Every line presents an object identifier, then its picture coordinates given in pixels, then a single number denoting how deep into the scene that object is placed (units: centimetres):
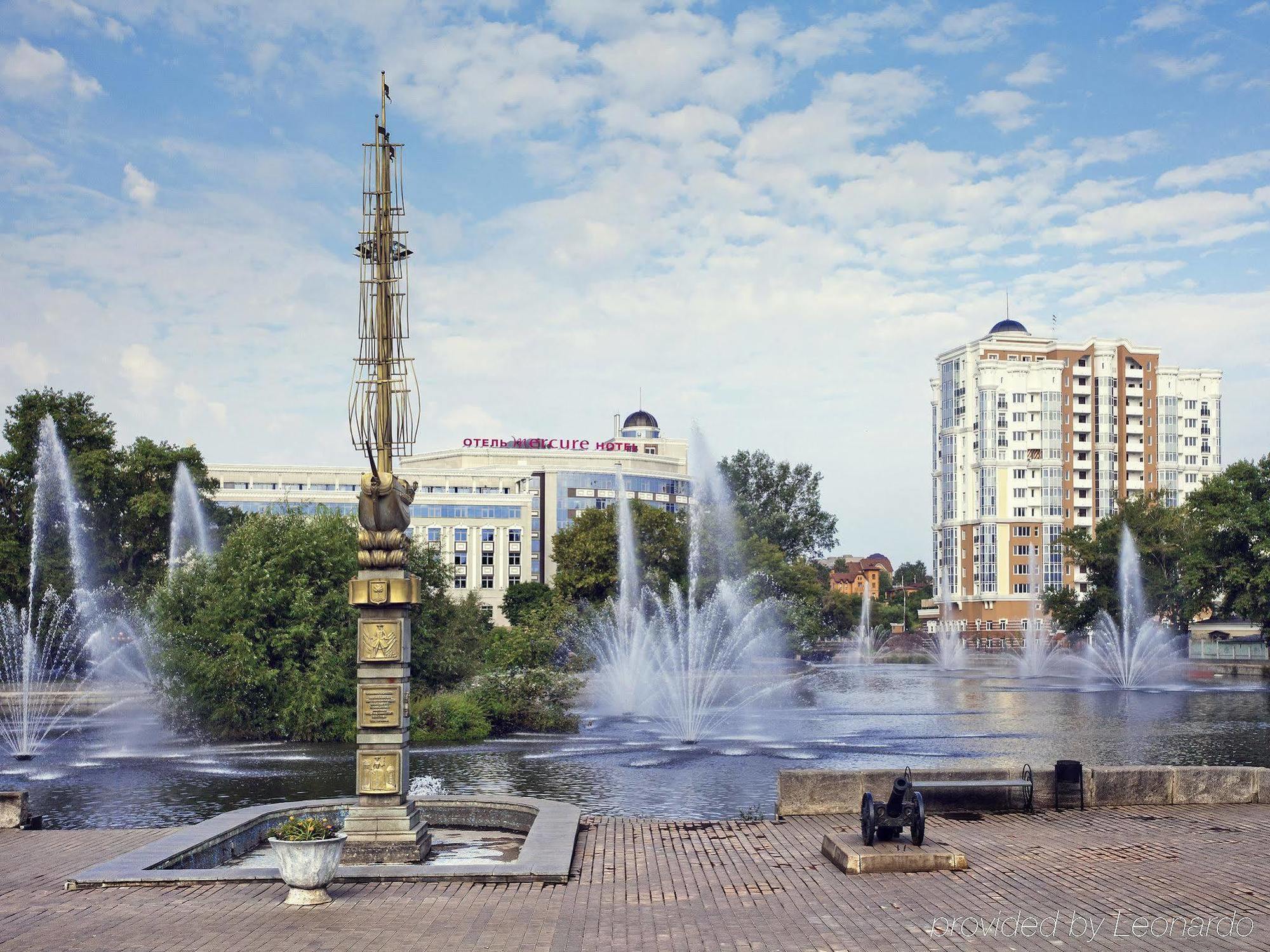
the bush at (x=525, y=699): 3750
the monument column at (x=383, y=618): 1513
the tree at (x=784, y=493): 9069
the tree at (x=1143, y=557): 8412
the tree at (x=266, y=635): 3519
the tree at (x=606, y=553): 7338
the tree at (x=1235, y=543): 7006
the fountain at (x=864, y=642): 9888
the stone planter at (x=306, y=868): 1262
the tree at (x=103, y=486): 5878
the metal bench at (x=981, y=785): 1748
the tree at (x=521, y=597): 8338
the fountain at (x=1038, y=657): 7600
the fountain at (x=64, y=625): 5344
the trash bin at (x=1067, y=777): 1770
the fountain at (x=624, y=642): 4769
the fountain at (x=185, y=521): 6034
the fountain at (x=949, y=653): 9000
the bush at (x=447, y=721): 3562
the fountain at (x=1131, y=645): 6719
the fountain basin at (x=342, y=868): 1367
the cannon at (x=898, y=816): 1459
